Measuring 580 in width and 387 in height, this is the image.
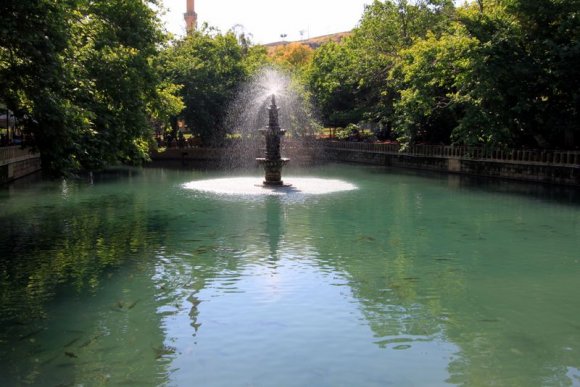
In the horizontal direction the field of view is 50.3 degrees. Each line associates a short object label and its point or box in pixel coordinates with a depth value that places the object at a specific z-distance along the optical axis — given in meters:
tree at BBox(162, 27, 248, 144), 54.44
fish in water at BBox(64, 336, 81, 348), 9.58
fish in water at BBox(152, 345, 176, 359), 9.27
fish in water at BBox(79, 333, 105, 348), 9.59
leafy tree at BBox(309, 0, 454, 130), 51.19
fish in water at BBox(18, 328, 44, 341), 9.88
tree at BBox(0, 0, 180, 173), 15.96
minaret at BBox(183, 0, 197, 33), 144.88
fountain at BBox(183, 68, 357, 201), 56.78
